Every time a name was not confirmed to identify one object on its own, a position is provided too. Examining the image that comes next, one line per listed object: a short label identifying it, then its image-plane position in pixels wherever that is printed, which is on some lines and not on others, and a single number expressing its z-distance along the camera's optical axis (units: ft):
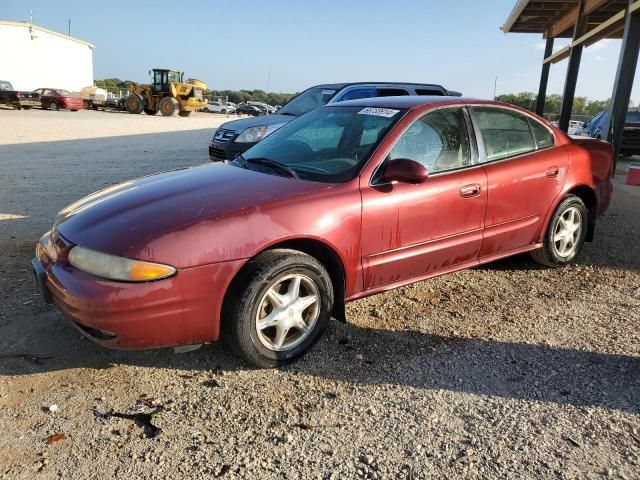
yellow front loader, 113.91
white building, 159.63
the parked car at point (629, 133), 48.48
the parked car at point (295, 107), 26.86
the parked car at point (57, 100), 119.03
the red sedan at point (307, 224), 8.82
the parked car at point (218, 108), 185.26
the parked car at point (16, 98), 112.78
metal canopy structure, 32.76
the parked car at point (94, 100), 134.92
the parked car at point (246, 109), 169.99
